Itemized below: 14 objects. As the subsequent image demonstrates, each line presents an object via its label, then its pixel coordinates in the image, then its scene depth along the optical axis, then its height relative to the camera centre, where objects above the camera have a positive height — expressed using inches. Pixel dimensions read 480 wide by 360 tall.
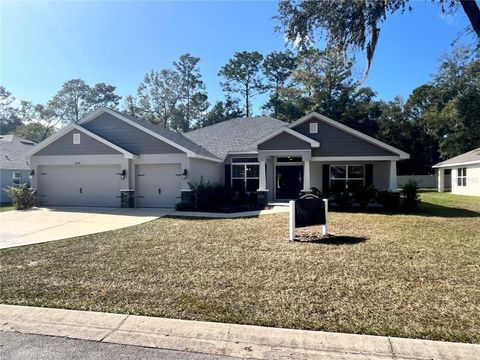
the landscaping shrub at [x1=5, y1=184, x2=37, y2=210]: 633.6 -32.0
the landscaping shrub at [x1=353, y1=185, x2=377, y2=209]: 612.9 -25.3
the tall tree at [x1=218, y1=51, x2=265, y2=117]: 1763.9 +539.5
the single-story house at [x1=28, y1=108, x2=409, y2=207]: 646.5 +43.4
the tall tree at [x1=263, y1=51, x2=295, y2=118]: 1710.1 +544.4
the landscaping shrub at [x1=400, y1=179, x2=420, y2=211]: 595.2 -29.5
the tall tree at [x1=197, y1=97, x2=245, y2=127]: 1738.4 +340.4
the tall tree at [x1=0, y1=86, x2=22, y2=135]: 2138.3 +399.9
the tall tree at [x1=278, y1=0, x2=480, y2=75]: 343.3 +166.0
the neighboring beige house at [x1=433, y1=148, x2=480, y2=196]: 986.7 +22.1
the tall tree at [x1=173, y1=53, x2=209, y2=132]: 1846.7 +452.3
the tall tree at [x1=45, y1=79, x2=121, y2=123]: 2018.9 +484.4
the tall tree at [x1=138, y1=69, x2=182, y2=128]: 1888.5 +454.9
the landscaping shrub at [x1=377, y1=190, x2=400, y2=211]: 624.1 -34.6
